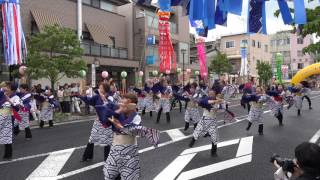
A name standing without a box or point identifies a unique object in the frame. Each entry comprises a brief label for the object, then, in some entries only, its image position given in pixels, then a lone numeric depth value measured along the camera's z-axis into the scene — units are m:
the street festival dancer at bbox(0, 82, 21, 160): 8.12
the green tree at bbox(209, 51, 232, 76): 40.50
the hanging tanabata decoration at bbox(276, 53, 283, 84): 42.55
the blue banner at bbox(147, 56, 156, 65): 31.53
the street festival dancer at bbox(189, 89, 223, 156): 8.63
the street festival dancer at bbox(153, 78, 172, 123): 14.58
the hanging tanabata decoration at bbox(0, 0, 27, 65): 16.86
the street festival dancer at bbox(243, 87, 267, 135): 11.86
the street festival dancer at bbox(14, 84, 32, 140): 9.54
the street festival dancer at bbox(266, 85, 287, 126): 12.97
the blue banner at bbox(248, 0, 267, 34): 7.98
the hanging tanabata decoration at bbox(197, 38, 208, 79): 33.97
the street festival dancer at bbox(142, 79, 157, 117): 17.03
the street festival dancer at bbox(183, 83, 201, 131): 12.52
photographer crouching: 2.87
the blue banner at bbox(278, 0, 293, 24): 7.03
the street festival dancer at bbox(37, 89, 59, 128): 13.50
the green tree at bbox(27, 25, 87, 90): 17.12
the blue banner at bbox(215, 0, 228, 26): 8.47
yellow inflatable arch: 20.65
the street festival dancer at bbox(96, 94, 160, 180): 4.89
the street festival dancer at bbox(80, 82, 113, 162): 7.11
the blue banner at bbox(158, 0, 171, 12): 7.77
